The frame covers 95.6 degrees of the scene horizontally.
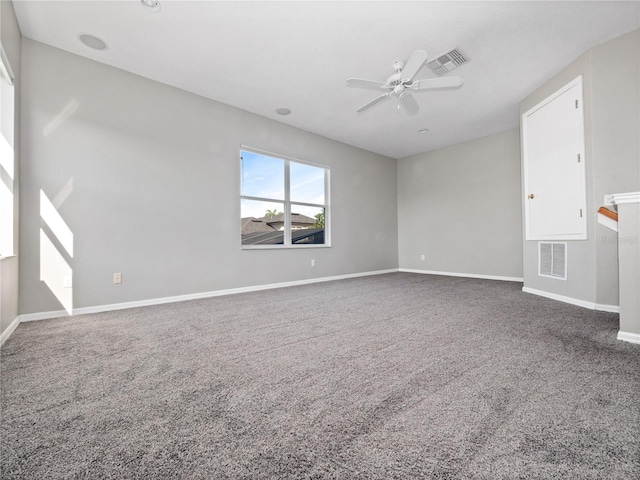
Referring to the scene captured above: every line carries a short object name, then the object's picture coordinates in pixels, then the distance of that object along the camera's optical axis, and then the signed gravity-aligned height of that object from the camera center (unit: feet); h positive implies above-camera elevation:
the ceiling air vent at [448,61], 10.14 +6.56
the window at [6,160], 7.95 +2.40
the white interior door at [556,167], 10.73 +3.05
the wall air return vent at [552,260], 11.54 -0.75
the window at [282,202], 14.87 +2.36
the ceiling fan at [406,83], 8.97 +5.22
